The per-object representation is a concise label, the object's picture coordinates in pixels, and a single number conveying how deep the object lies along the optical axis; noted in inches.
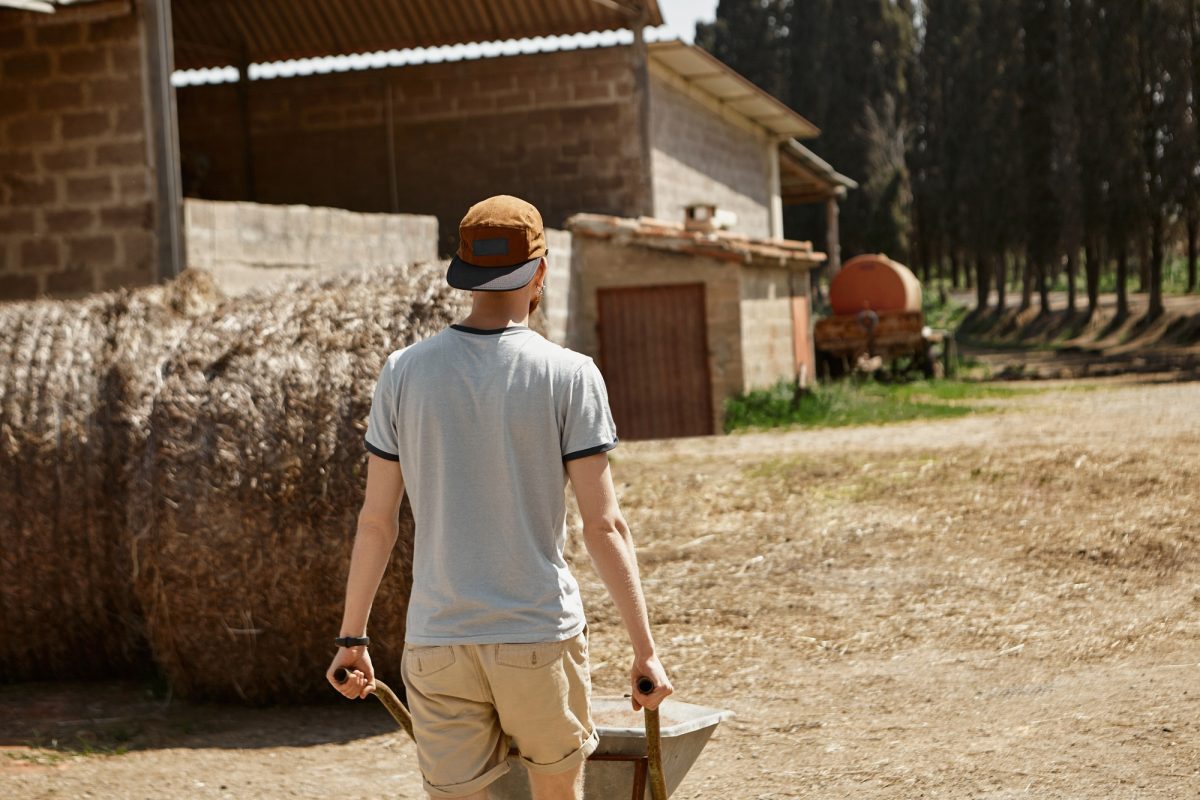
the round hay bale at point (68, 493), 240.7
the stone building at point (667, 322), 669.3
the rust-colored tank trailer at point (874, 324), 903.7
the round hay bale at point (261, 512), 223.8
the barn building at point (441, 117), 684.7
